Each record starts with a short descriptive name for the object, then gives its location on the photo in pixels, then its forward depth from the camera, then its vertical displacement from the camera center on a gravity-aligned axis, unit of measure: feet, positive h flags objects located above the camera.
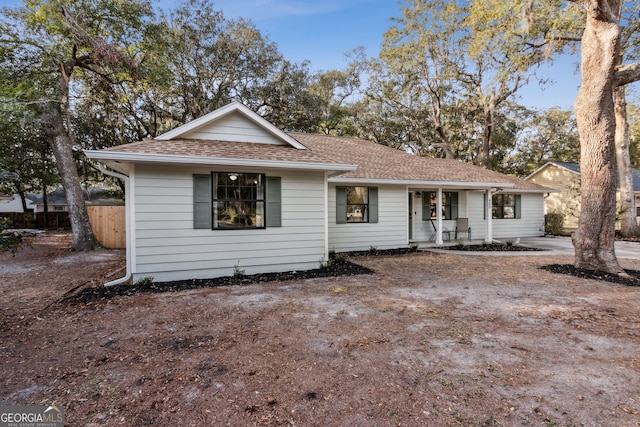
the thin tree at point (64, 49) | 34.76 +19.38
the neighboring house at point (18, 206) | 111.56 +3.89
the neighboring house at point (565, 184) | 61.87 +6.11
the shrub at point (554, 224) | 53.26 -1.82
